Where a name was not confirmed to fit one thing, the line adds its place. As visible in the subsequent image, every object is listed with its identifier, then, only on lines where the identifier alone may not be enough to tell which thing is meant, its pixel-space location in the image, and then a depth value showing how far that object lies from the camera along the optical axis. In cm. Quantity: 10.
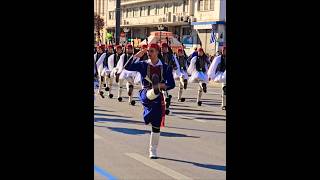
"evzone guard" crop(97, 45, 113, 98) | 1772
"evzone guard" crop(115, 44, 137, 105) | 1566
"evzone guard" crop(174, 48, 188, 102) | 1709
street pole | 2766
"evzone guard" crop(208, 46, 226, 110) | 1512
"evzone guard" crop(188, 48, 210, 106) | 1612
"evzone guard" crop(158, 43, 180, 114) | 1558
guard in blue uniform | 802
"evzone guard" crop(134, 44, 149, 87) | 1504
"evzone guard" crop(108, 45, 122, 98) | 1716
